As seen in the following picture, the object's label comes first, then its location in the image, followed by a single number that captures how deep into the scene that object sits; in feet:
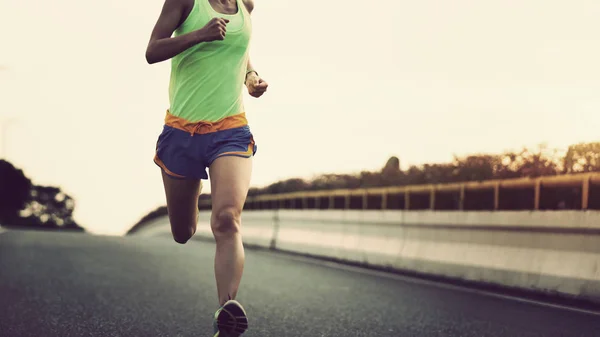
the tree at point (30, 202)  351.67
